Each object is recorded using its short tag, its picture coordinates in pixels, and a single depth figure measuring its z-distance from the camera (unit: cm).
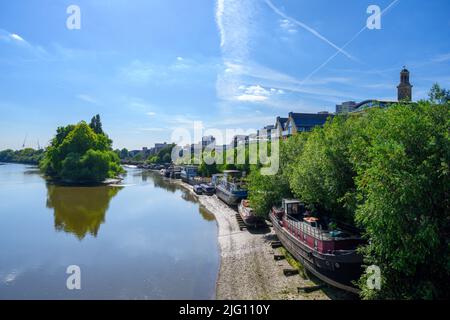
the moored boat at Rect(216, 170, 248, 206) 3891
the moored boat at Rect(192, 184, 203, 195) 5619
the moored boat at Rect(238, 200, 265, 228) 2847
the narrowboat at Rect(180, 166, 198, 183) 7722
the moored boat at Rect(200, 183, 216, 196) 5478
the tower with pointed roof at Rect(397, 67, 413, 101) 4762
